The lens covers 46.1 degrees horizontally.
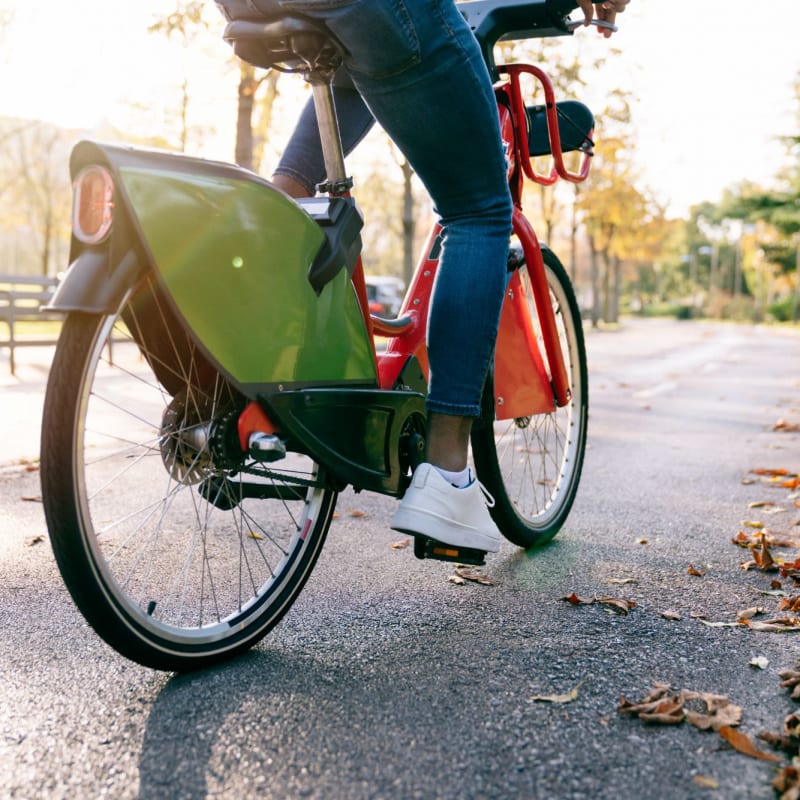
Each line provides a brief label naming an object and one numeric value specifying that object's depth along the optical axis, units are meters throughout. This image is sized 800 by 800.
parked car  32.97
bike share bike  1.70
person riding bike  2.02
